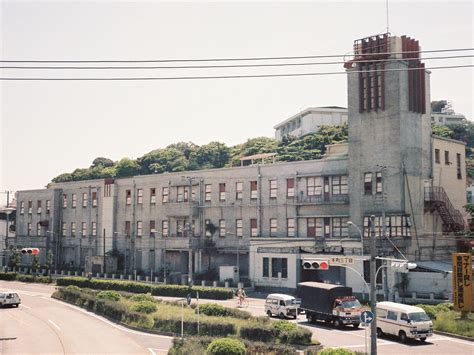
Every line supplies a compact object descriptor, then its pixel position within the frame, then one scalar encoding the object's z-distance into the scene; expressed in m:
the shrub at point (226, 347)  25.80
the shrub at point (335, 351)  22.80
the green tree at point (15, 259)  80.12
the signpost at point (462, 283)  37.72
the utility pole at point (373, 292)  24.42
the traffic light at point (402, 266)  26.33
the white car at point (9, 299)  50.12
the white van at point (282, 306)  41.16
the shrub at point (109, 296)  48.88
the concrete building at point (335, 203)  53.12
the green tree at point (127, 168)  140.70
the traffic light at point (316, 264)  27.39
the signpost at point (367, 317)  24.89
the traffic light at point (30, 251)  40.62
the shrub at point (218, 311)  39.41
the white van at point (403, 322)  32.53
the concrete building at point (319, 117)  133.50
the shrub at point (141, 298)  47.66
